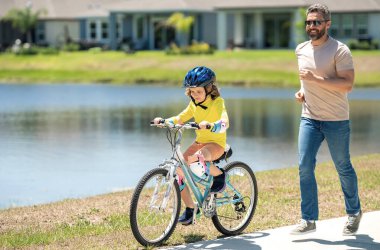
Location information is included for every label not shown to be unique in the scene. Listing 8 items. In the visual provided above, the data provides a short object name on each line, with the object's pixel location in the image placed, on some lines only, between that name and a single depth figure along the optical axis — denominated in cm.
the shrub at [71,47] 7119
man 847
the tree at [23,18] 7750
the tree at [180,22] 6756
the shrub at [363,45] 5953
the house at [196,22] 6531
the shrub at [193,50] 6059
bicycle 818
